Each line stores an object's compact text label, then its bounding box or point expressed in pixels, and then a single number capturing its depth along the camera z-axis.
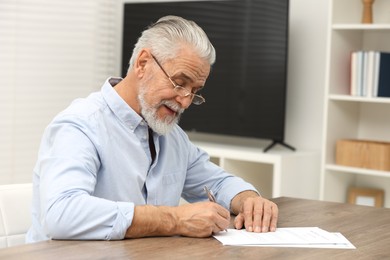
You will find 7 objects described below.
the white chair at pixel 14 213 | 1.95
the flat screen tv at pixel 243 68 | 4.17
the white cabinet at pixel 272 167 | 4.01
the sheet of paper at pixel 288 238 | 1.74
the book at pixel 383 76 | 3.79
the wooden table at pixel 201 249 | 1.55
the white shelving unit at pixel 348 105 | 3.87
